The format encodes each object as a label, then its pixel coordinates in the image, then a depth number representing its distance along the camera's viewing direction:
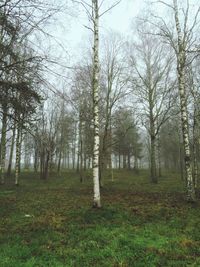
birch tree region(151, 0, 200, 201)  11.67
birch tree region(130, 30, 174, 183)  23.27
